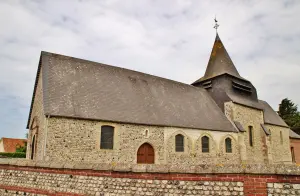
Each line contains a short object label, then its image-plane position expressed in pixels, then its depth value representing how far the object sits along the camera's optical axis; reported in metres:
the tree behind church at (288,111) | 44.15
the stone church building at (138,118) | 11.70
